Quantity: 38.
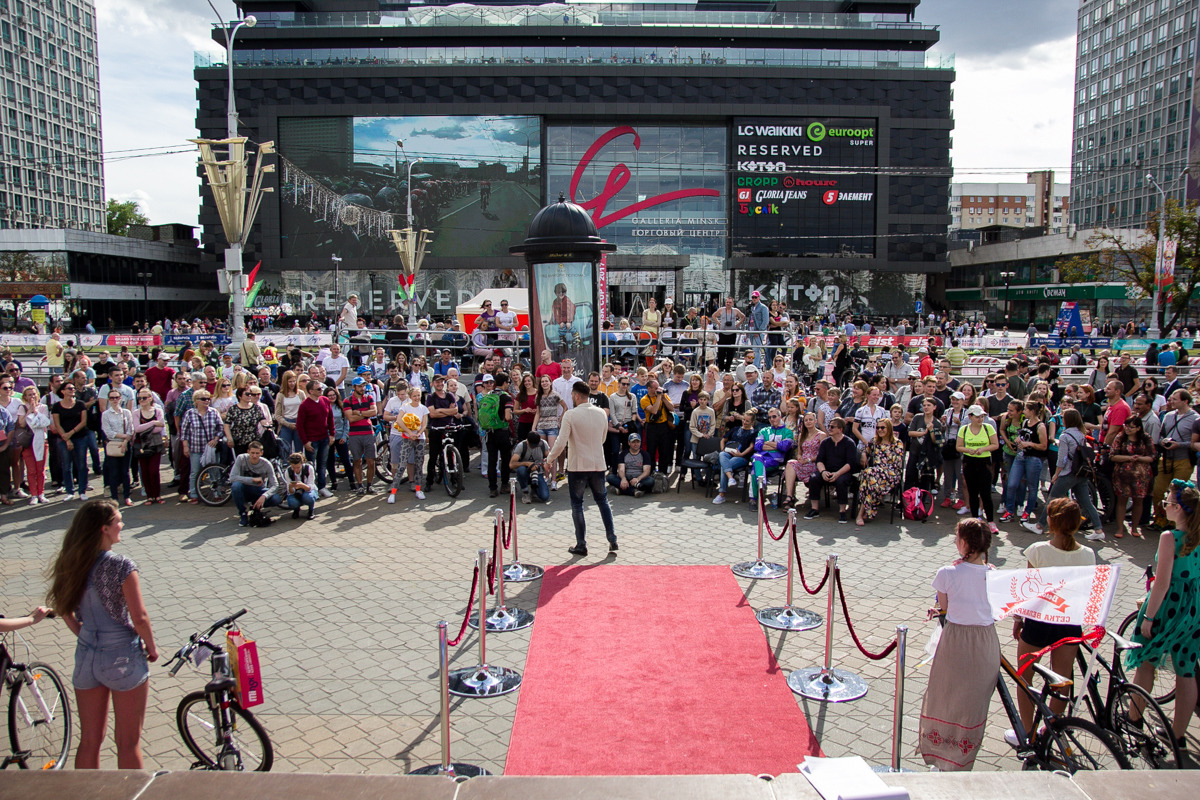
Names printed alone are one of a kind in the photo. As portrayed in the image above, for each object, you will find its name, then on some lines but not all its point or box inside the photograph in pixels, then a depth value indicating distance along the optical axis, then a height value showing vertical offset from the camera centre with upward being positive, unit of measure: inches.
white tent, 1088.8 +33.2
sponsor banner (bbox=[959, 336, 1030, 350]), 1286.4 -25.9
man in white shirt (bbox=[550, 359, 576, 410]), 527.2 -38.5
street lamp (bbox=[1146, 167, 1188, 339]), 1475.5 +129.0
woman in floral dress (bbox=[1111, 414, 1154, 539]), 408.2 -71.4
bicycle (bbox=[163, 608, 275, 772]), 185.5 -93.6
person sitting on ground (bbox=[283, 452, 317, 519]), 443.8 -88.3
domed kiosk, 580.4 +33.3
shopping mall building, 2405.3 +515.2
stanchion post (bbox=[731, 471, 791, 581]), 349.4 -107.6
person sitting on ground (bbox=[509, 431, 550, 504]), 483.2 -83.5
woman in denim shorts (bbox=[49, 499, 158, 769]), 174.1 -64.4
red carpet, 207.0 -110.7
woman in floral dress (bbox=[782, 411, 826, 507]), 454.3 -76.1
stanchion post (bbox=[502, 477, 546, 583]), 344.2 -107.3
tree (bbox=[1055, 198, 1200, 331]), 1640.0 +151.6
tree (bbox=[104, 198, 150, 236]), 4347.9 +623.6
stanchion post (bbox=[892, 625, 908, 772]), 187.0 -91.5
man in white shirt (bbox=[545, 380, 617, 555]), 366.6 -55.3
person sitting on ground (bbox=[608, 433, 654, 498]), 503.2 -92.8
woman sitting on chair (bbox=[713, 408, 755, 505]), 483.8 -75.2
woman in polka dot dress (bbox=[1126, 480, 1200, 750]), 201.8 -71.2
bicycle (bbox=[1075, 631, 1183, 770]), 187.1 -96.4
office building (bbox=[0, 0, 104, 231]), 3580.2 +1034.7
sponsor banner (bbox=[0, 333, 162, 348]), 1165.2 -18.8
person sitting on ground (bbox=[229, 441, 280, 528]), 428.8 -83.5
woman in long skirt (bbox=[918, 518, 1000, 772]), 181.6 -78.1
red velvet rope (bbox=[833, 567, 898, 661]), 209.6 -86.7
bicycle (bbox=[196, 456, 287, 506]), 468.1 -92.4
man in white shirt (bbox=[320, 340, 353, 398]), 655.3 -31.6
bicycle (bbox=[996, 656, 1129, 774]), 170.1 -90.6
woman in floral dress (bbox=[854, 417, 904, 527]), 435.5 -80.5
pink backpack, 440.1 -97.5
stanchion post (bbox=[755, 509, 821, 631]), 293.6 -109.2
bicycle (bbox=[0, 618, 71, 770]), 193.5 -96.9
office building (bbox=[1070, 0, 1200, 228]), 3403.1 +1041.0
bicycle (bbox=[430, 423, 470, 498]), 495.8 -87.4
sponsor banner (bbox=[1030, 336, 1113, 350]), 1231.7 -21.8
